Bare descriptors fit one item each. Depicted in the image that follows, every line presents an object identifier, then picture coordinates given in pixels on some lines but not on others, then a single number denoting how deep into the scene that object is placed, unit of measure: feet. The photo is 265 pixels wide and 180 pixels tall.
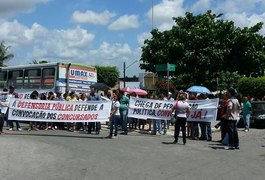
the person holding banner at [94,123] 36.57
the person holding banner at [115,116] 33.67
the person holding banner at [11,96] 36.60
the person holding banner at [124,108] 36.08
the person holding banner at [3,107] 34.49
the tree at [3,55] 129.50
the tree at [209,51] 71.61
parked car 48.90
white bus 47.55
